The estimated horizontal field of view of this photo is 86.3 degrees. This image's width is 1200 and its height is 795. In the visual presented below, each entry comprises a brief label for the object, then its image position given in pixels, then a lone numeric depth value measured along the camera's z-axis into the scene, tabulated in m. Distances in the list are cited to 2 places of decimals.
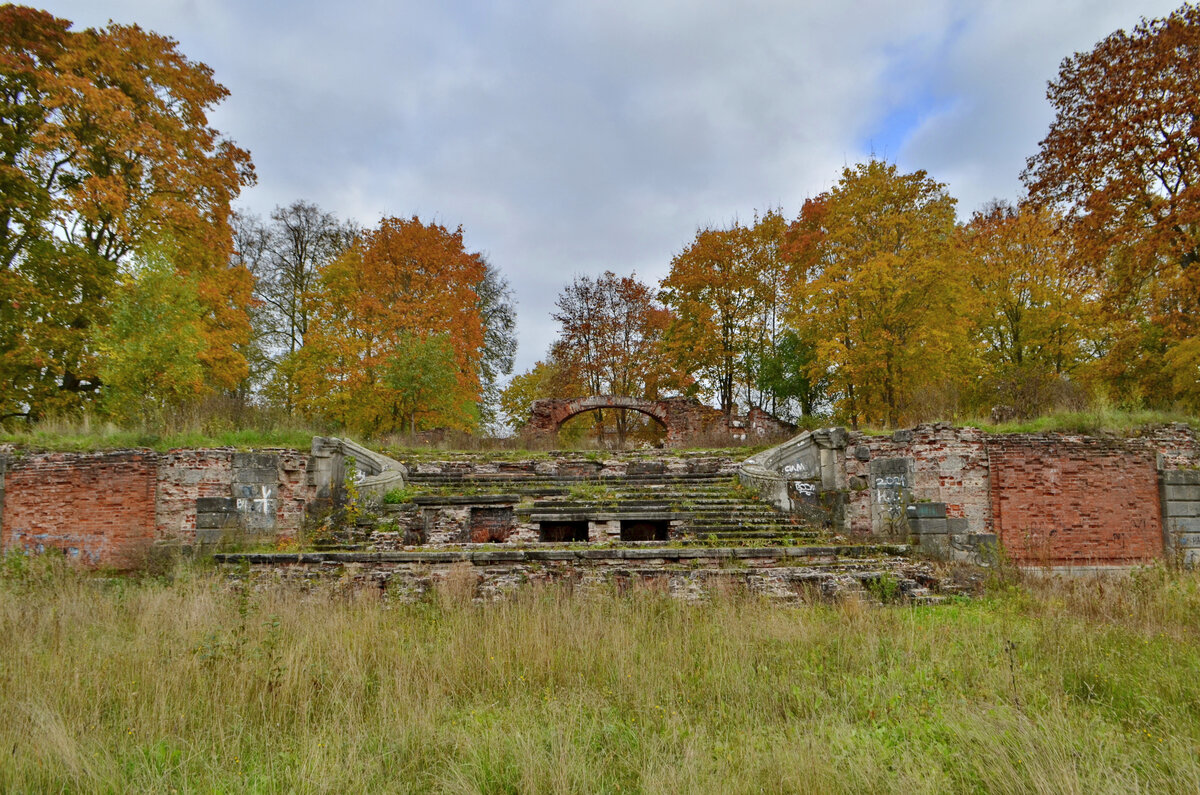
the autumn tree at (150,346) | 13.93
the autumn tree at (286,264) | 26.33
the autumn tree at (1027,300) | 19.52
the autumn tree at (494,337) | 30.44
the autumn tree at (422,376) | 19.61
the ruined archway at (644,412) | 24.30
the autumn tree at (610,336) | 28.16
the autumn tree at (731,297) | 25.45
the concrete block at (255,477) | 11.66
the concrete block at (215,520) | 11.47
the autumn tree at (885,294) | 18.14
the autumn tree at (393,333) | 20.00
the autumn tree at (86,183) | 15.71
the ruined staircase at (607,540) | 9.27
